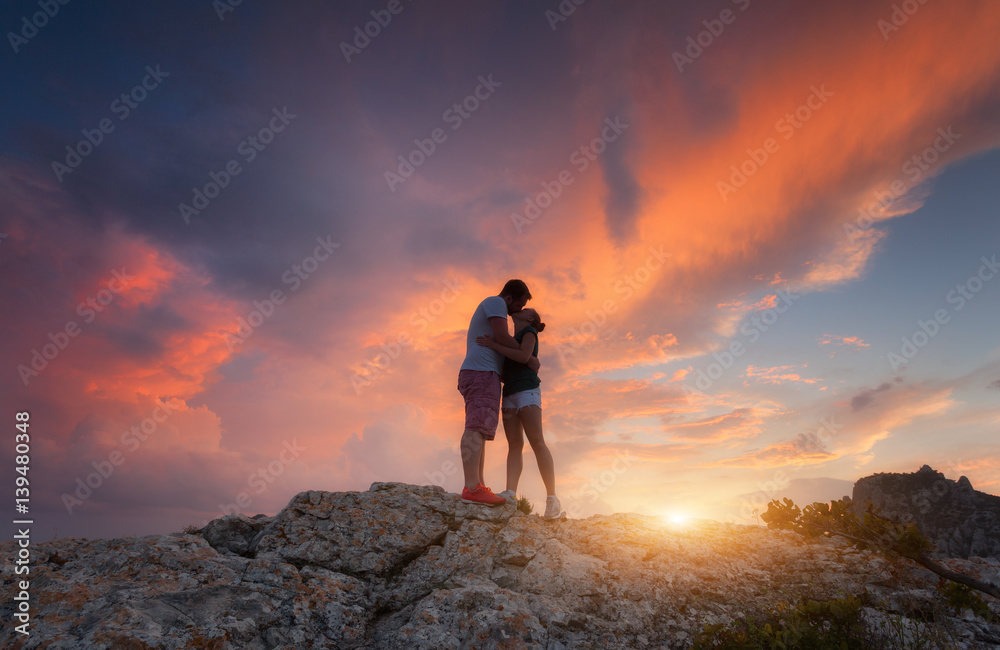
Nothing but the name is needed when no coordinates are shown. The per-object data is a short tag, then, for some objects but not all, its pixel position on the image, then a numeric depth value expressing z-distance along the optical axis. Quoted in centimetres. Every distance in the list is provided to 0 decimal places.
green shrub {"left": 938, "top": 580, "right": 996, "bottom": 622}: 445
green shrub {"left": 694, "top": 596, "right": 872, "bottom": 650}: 407
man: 716
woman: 762
